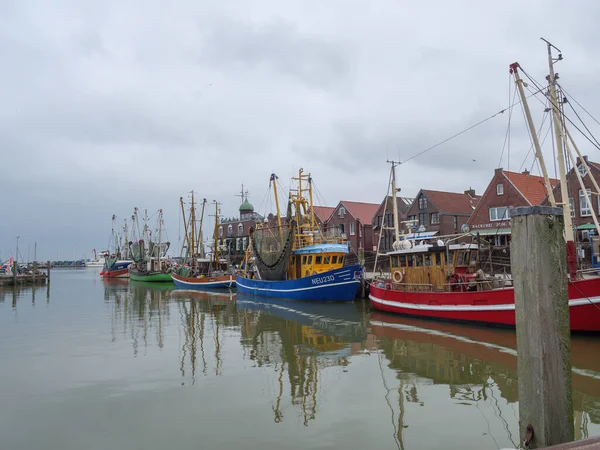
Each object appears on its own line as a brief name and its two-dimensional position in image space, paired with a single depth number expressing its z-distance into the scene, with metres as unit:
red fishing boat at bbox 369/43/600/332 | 14.98
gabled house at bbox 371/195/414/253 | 51.97
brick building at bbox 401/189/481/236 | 47.75
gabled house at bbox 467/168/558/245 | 39.25
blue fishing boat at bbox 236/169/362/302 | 29.77
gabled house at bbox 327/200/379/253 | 56.28
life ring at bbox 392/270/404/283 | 22.41
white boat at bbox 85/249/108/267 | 162.50
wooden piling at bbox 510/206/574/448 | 4.87
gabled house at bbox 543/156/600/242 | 33.31
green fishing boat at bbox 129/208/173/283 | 65.50
